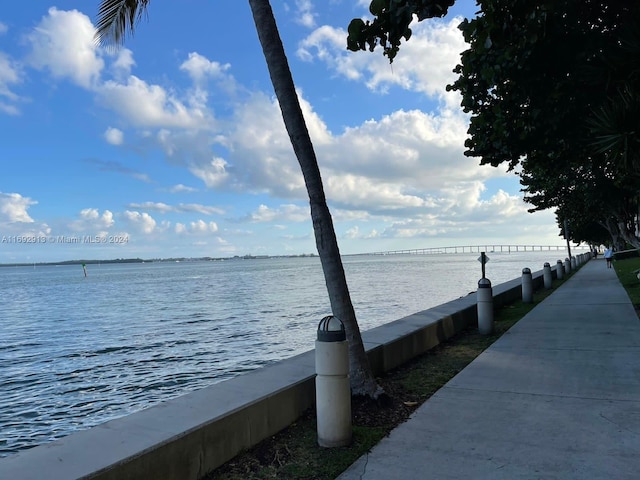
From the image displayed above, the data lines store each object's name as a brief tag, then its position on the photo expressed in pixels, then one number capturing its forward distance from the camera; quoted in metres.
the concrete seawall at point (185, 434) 3.06
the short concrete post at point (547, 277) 20.89
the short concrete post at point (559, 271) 26.30
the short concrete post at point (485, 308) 9.78
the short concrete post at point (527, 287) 15.25
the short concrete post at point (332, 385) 4.19
